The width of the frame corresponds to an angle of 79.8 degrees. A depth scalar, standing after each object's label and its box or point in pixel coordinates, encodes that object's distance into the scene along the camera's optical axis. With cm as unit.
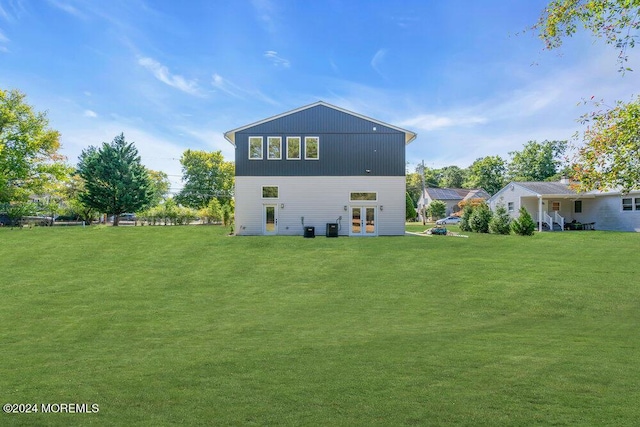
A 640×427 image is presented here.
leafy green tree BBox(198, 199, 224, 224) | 3761
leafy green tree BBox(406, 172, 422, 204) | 7062
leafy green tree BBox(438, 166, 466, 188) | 8588
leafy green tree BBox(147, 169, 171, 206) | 6978
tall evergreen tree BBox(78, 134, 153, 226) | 4006
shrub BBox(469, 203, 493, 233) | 2885
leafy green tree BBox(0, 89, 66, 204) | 2959
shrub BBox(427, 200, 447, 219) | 5835
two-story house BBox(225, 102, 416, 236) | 2508
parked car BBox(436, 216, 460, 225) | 5078
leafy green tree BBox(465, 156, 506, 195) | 6638
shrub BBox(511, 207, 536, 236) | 2544
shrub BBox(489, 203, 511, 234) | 2683
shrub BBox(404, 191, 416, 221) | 4174
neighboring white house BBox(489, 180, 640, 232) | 3036
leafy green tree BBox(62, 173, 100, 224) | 4262
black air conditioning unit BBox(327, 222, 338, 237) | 2417
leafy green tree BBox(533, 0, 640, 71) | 756
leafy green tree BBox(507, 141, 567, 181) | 5966
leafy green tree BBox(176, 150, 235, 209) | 5697
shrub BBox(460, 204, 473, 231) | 3083
